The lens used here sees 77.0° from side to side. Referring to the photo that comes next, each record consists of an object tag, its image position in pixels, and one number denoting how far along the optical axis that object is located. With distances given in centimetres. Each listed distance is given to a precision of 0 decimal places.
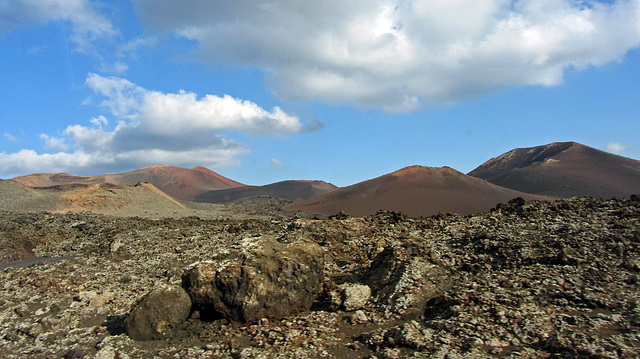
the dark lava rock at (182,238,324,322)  715
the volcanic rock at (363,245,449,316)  746
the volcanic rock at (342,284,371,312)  759
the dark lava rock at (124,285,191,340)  696
